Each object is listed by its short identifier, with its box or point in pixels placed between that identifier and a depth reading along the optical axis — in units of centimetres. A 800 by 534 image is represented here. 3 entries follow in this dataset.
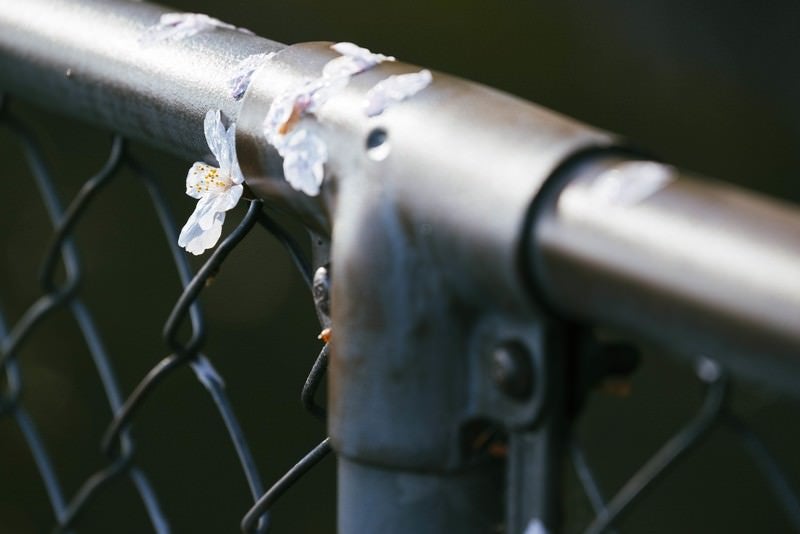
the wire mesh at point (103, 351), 134
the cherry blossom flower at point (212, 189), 128
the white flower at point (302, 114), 125
